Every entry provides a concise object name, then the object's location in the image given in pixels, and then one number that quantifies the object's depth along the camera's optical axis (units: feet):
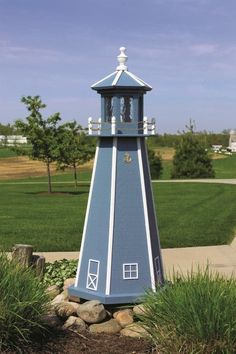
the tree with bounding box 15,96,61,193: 95.66
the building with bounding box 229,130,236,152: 404.16
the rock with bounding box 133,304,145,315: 23.72
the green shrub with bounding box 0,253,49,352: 19.81
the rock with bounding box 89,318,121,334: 23.70
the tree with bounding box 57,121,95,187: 98.68
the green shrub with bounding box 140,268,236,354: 18.74
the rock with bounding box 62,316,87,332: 23.45
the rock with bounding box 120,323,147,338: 22.61
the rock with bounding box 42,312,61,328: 22.38
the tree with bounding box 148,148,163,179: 144.25
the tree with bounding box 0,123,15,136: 494.34
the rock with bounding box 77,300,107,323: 24.17
